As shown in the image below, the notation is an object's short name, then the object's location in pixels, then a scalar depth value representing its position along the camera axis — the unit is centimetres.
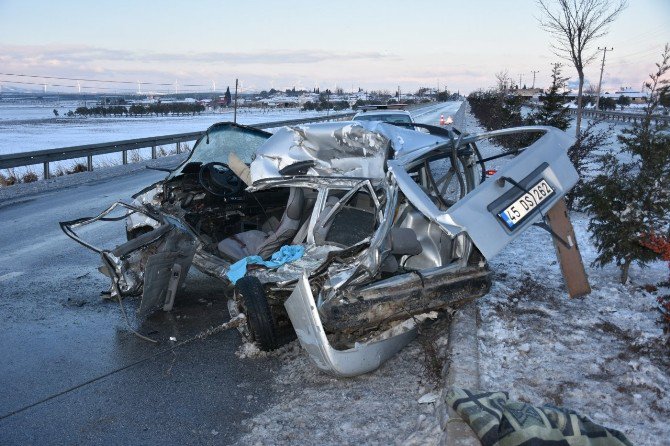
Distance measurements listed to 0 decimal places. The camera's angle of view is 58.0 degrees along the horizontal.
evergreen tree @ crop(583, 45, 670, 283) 590
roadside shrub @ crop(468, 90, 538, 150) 1417
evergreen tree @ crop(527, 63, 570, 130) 1327
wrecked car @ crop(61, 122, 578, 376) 439
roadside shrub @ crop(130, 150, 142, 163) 2180
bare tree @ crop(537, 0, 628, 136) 1573
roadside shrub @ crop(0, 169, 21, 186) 1599
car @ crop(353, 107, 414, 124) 1666
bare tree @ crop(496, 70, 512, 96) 3680
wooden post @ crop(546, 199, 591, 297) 556
